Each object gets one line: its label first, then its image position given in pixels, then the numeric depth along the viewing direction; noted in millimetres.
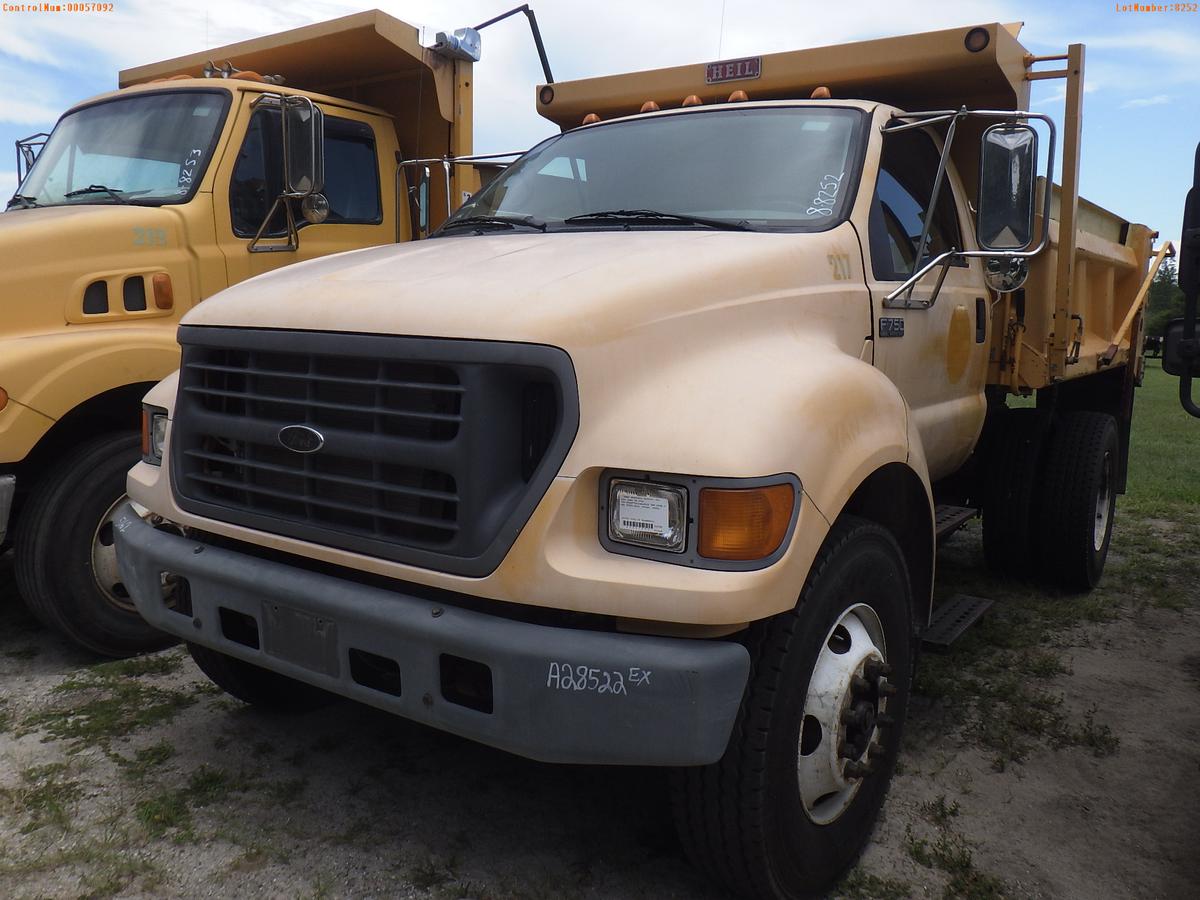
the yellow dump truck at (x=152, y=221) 4125
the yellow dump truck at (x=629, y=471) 2227
